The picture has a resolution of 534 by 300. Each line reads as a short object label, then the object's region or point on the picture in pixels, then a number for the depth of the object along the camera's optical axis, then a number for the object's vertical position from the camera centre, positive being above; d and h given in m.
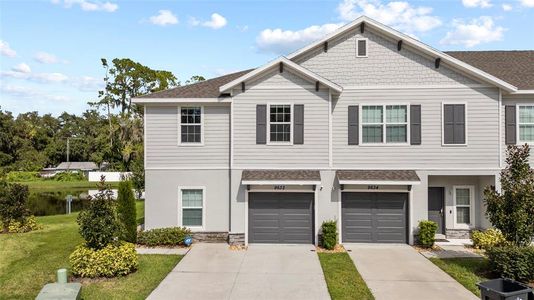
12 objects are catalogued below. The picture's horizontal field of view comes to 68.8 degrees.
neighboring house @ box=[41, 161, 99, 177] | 70.43 -1.43
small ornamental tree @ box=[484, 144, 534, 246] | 11.45 -1.20
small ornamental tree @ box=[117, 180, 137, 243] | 15.04 -1.88
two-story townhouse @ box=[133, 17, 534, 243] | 15.74 +0.89
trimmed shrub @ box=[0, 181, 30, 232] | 17.22 -1.97
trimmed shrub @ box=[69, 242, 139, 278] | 11.14 -2.94
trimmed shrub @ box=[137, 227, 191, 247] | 15.48 -3.04
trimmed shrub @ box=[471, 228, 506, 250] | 14.75 -2.87
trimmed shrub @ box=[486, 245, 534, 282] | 11.08 -2.84
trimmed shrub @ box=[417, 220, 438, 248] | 15.07 -2.72
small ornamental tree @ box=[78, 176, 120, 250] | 11.52 -1.82
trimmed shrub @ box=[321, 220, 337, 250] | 14.99 -2.82
